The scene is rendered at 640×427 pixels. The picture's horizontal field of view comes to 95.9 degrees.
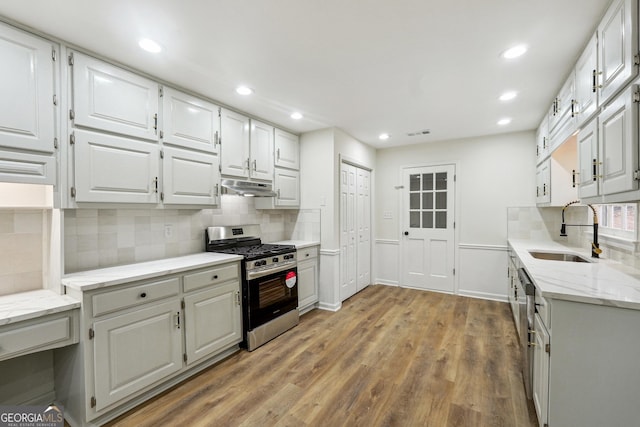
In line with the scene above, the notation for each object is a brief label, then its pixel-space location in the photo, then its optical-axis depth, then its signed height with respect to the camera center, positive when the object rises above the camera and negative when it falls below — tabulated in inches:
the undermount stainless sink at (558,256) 111.6 -18.7
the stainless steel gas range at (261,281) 109.0 -28.2
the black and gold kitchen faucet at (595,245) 100.9 -12.1
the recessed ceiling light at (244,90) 102.7 +44.3
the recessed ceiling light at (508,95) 107.7 +44.2
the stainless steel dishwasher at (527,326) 72.8 -31.7
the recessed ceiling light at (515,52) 77.3 +43.9
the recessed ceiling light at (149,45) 73.9 +43.9
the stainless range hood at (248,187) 115.2 +10.4
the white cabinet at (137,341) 69.3 -35.5
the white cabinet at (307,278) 140.1 -33.2
